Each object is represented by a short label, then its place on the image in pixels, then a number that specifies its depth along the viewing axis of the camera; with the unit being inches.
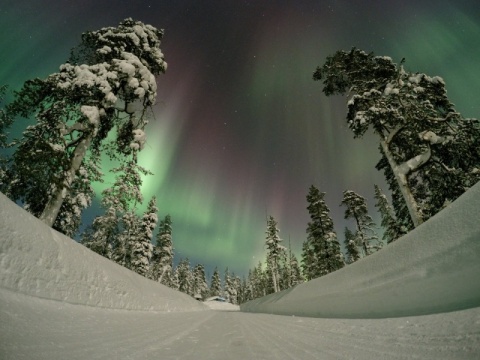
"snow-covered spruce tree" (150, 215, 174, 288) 1632.6
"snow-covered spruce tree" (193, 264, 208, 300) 3093.0
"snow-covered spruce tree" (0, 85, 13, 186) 657.6
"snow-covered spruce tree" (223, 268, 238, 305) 3496.6
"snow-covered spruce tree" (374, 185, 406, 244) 1124.9
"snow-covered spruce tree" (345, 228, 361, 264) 1467.8
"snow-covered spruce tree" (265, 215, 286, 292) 1800.4
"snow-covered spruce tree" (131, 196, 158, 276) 1385.3
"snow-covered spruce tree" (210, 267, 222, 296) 3321.9
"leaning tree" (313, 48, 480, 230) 386.6
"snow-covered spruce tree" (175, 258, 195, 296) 2725.9
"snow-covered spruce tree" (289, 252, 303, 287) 2389.0
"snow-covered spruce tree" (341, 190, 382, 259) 1155.3
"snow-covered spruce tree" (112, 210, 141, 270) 1464.1
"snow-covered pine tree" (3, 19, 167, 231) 295.1
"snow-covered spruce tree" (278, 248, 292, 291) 2020.7
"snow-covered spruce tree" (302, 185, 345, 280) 1113.4
